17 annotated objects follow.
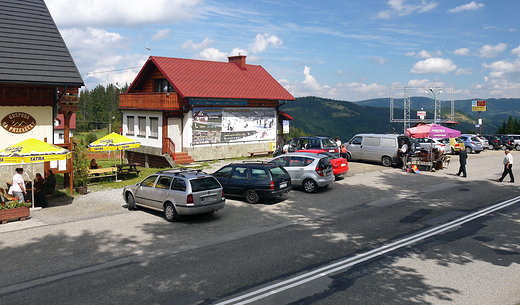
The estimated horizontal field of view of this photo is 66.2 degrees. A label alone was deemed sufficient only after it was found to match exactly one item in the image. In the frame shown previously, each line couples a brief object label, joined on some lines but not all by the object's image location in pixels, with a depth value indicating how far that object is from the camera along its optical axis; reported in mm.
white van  24375
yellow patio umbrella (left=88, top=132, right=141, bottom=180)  20186
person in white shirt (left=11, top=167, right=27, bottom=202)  13594
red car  19219
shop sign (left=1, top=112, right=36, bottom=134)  15789
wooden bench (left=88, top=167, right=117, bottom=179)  20156
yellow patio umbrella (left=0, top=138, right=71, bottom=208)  13352
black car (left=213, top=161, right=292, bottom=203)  14469
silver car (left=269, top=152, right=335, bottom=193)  16703
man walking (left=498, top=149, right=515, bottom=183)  19266
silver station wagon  11945
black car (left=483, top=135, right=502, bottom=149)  38750
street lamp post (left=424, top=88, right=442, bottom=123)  67256
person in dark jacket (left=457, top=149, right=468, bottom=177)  20953
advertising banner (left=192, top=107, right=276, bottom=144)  26984
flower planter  12438
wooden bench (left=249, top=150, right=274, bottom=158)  29458
